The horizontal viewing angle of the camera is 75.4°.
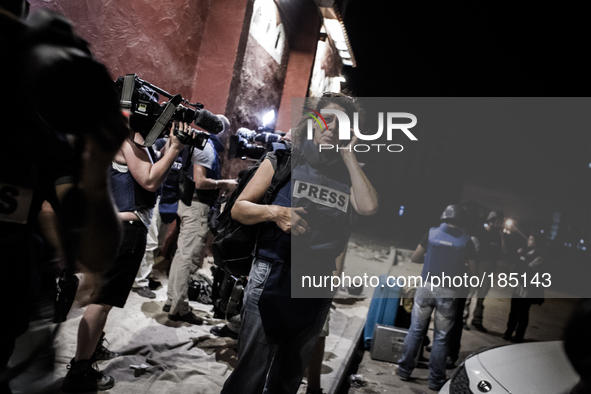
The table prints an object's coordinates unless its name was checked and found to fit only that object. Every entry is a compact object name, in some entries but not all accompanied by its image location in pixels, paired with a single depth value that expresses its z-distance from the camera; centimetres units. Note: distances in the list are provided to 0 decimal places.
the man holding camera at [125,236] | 237
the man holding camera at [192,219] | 406
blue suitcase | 496
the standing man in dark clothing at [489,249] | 561
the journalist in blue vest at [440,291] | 416
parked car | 239
